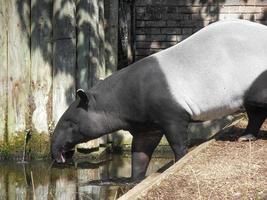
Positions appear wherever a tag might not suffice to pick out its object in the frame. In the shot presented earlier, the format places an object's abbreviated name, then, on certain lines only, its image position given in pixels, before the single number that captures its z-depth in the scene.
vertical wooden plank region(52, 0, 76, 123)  12.85
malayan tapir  9.06
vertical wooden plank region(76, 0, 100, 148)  12.78
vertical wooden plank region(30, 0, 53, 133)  12.92
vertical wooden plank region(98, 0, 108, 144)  13.07
